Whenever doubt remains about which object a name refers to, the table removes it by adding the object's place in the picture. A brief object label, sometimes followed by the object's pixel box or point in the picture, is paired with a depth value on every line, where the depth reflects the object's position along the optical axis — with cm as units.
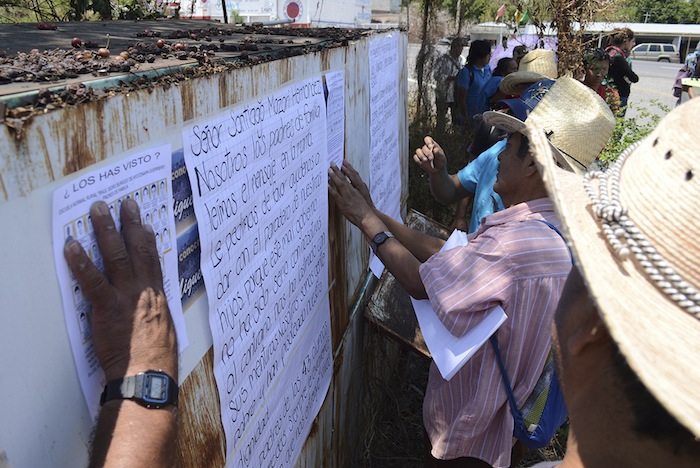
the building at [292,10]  1114
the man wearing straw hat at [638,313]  83
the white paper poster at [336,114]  233
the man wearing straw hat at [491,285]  188
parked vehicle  4091
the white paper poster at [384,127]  325
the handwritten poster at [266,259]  134
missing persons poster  87
